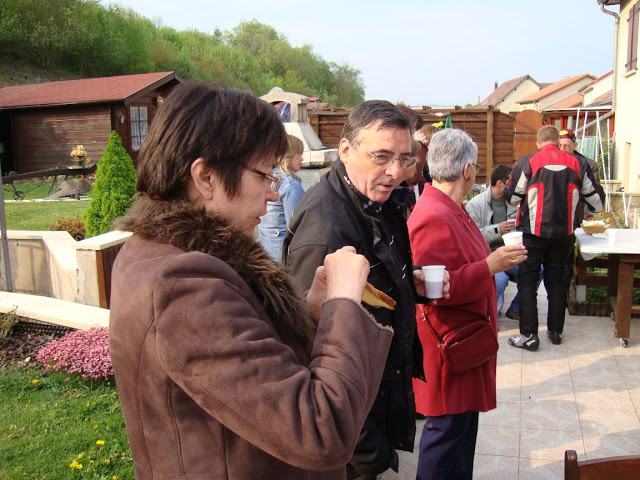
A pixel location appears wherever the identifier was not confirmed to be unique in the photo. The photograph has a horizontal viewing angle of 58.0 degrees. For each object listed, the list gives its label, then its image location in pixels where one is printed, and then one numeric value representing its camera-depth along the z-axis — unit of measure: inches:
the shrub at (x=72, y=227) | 362.6
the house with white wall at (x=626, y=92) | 560.1
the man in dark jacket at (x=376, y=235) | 85.8
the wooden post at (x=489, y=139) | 761.6
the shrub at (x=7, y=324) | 200.4
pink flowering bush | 169.5
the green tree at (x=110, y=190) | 329.4
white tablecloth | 217.9
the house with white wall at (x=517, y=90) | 2896.2
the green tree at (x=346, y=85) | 3555.1
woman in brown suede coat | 42.9
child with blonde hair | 203.5
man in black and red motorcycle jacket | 224.7
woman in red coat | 111.0
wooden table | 219.3
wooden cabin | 925.8
